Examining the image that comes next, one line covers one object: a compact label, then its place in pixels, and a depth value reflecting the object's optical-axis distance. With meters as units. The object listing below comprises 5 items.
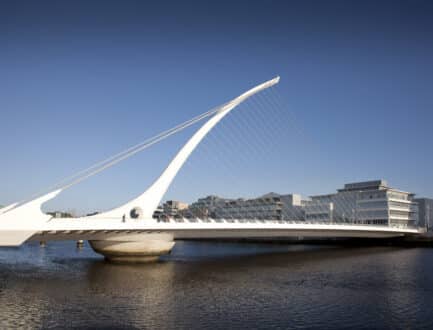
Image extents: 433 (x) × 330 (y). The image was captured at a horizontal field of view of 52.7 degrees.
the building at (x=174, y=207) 130.21
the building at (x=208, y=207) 112.38
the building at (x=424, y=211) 92.38
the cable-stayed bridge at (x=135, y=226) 23.91
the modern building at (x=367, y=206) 81.44
